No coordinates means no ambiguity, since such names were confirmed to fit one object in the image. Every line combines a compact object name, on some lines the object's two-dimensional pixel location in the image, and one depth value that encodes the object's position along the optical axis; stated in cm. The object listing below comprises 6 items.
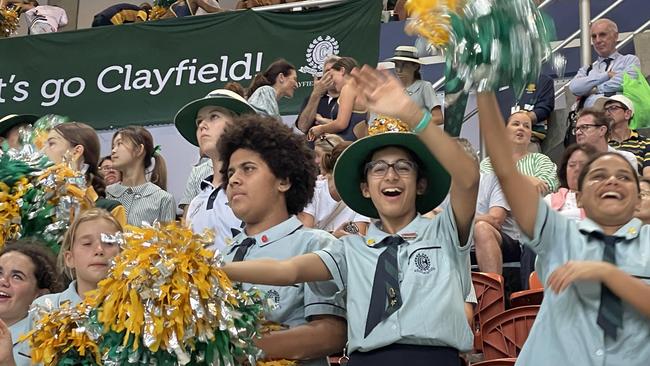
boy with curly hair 402
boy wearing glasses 370
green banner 1014
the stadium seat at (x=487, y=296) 591
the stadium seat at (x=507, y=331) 545
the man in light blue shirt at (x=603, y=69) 918
